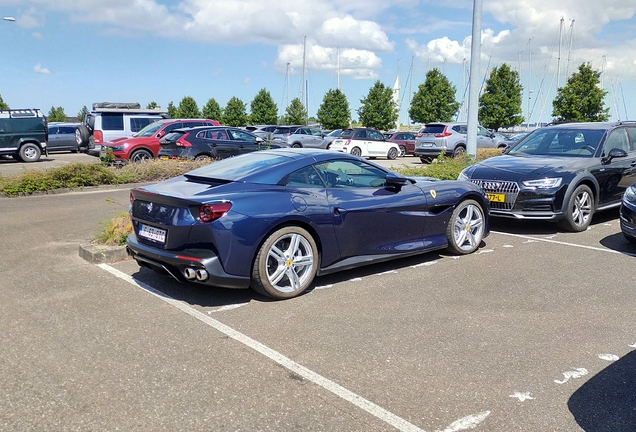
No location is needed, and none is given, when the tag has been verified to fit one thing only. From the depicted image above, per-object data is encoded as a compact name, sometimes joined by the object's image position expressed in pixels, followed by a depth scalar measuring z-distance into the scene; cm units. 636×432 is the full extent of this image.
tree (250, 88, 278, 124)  5097
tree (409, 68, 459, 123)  4628
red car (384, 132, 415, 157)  3209
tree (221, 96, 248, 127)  5128
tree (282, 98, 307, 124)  5255
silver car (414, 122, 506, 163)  2409
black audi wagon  865
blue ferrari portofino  516
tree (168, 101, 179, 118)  5872
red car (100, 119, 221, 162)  1852
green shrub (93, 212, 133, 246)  727
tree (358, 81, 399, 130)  4828
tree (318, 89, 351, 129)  5072
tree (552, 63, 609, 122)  3797
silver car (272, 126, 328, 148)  2922
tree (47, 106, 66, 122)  7393
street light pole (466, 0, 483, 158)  1336
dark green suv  2327
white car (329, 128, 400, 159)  2795
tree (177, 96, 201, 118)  5734
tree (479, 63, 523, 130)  4275
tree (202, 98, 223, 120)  5450
